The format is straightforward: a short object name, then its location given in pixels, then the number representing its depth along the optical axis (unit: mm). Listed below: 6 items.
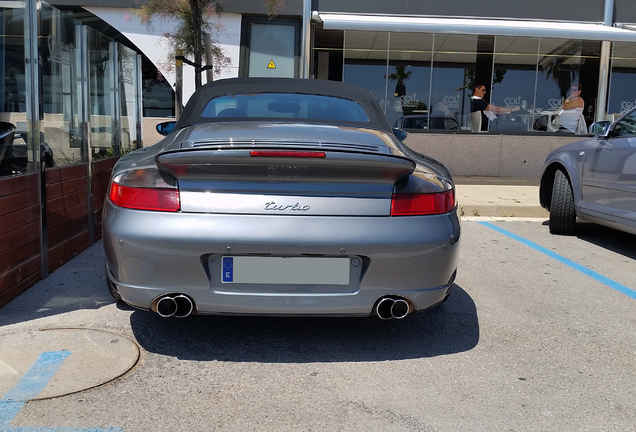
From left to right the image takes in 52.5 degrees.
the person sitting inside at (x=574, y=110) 14086
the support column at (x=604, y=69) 13797
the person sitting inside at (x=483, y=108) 13898
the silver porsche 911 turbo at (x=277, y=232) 3025
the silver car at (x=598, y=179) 6059
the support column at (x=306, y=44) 13405
